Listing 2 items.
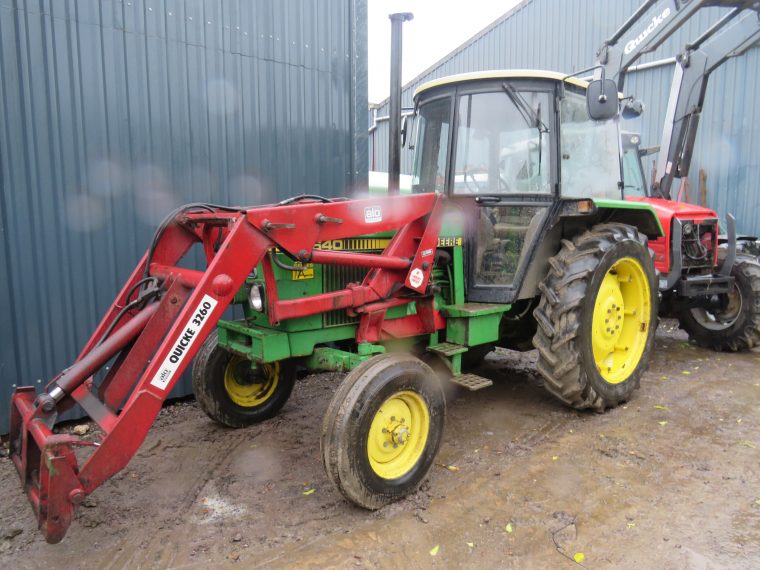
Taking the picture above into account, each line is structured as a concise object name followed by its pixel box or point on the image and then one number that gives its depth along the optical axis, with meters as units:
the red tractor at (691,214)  5.89
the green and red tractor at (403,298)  2.78
